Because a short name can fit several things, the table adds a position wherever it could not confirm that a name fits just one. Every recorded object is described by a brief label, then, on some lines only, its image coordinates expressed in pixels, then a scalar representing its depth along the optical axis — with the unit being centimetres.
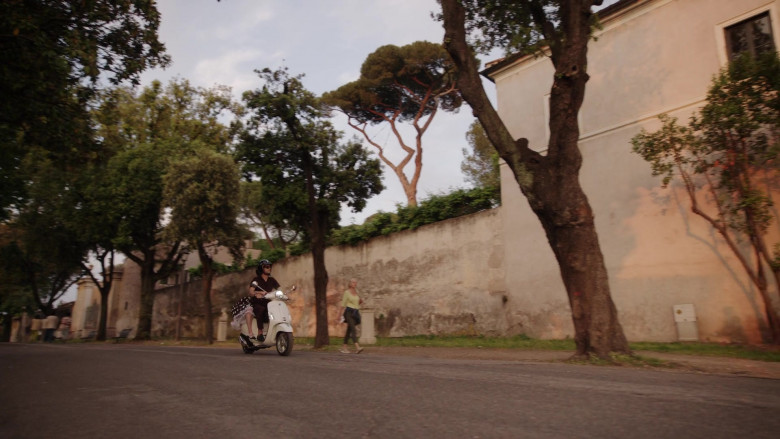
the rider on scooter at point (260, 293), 1009
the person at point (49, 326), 3106
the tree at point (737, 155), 999
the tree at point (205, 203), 2136
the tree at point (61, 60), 834
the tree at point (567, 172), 784
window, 1209
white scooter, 962
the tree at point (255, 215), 3759
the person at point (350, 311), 1248
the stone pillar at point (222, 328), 2320
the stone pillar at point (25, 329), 5248
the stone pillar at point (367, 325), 1593
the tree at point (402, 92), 2703
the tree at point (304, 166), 1560
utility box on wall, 1202
